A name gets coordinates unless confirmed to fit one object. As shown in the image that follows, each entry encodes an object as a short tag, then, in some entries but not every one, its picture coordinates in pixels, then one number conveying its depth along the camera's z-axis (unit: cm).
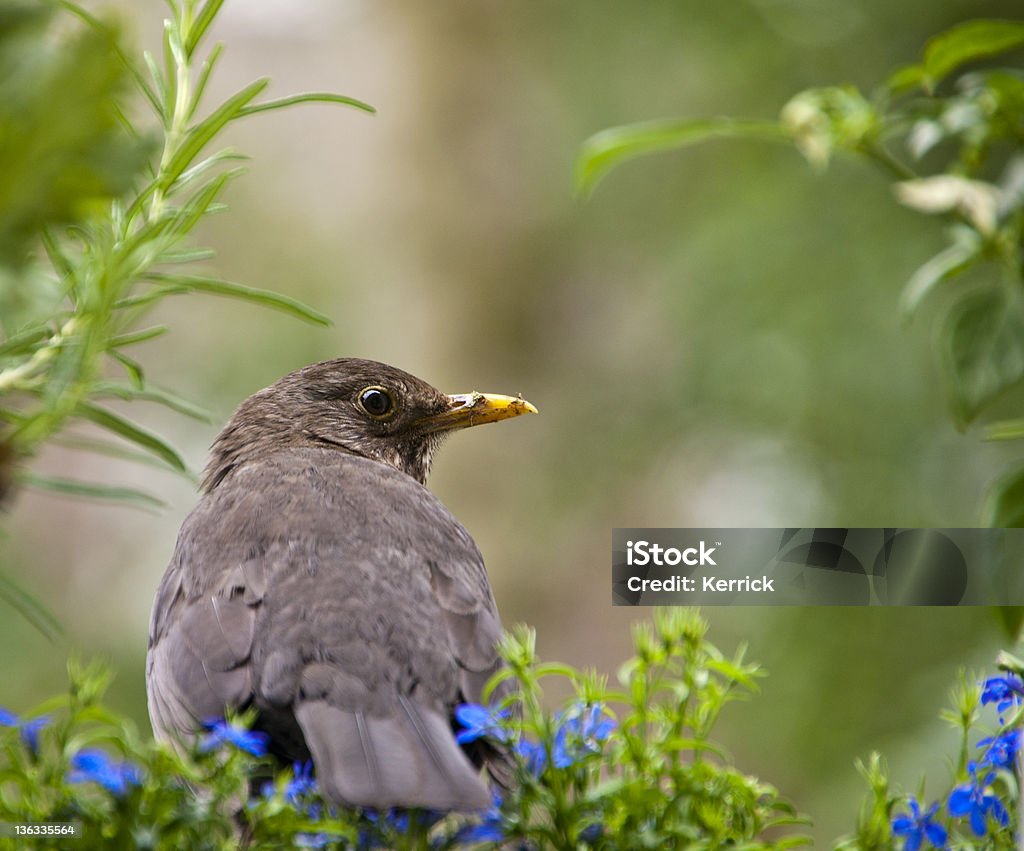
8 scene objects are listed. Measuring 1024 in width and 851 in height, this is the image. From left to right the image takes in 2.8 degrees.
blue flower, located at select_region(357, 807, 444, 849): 376
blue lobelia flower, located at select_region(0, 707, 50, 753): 362
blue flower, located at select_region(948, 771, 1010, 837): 376
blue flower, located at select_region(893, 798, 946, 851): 376
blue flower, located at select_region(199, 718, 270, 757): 374
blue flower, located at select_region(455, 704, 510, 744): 376
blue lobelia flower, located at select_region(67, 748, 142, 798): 346
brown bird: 379
